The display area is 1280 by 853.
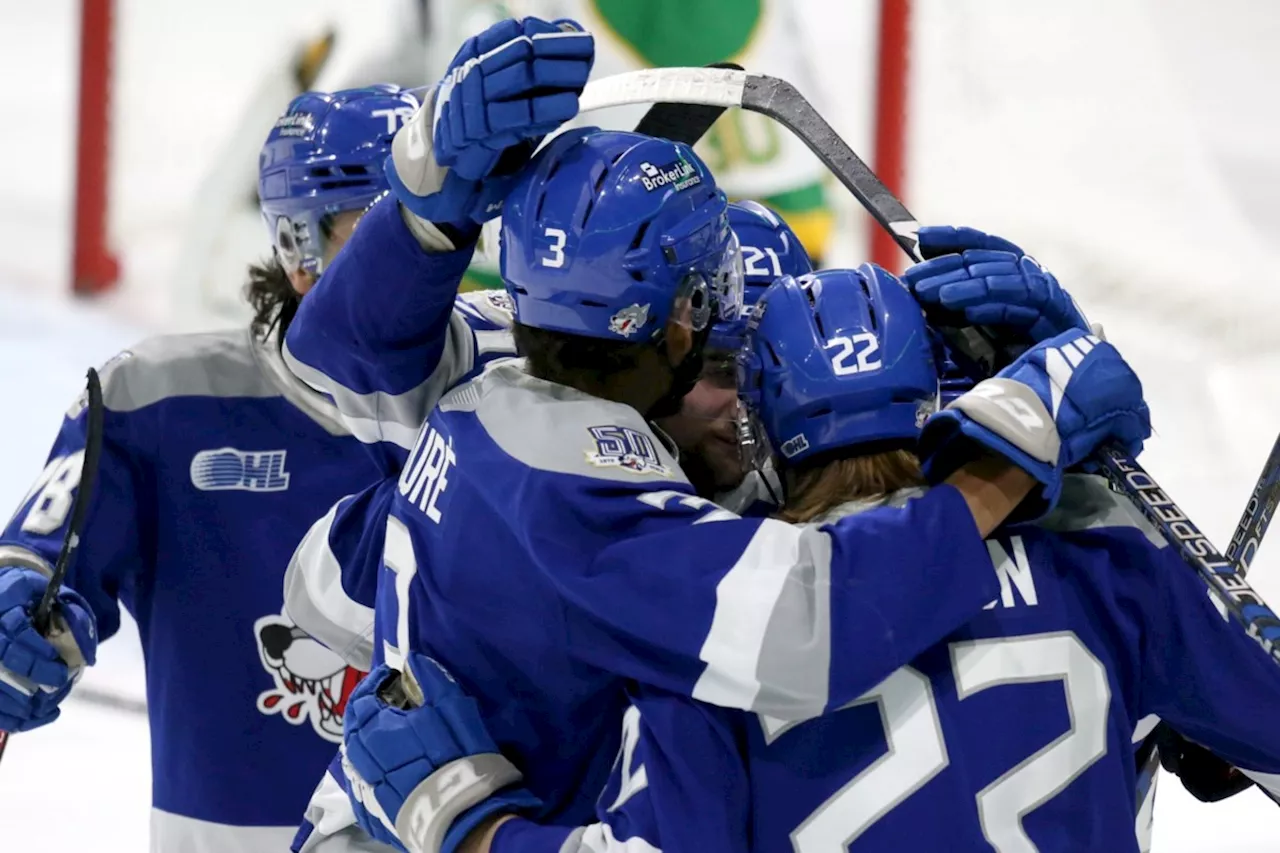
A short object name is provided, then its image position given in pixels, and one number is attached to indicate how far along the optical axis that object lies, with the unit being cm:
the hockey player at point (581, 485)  1103
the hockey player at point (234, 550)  1230
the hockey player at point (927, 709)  1107
